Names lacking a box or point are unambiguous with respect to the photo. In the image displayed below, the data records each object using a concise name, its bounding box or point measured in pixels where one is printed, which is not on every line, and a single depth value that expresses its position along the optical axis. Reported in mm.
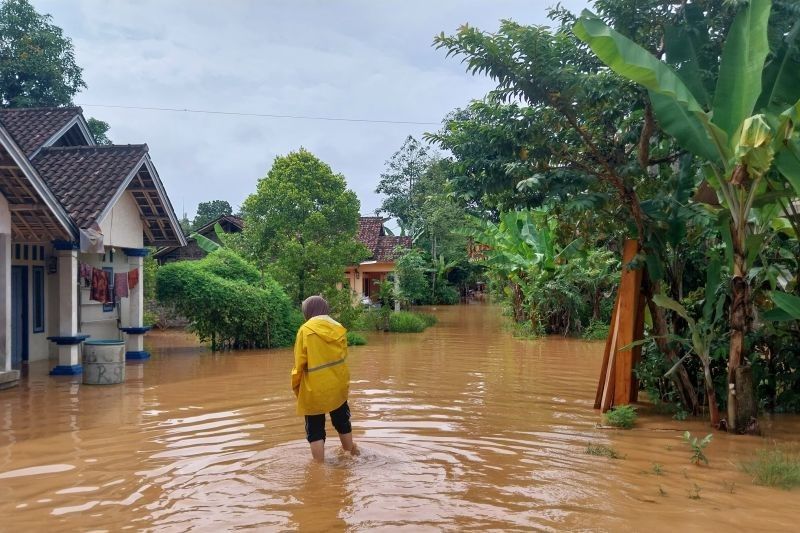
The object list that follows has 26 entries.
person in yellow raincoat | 6887
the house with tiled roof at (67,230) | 11656
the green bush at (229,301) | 17172
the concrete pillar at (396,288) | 29334
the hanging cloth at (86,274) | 14820
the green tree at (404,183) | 40281
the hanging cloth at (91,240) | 12820
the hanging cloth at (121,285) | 15814
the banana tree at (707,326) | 8102
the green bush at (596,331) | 20016
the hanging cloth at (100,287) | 15055
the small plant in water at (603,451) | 7184
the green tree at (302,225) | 20188
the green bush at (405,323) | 24328
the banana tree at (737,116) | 6594
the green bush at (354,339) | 19578
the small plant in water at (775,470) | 6105
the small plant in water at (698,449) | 6627
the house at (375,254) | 34812
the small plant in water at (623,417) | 8430
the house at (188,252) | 28703
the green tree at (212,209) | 61656
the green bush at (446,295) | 41500
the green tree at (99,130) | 27891
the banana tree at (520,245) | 19688
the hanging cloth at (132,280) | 16047
